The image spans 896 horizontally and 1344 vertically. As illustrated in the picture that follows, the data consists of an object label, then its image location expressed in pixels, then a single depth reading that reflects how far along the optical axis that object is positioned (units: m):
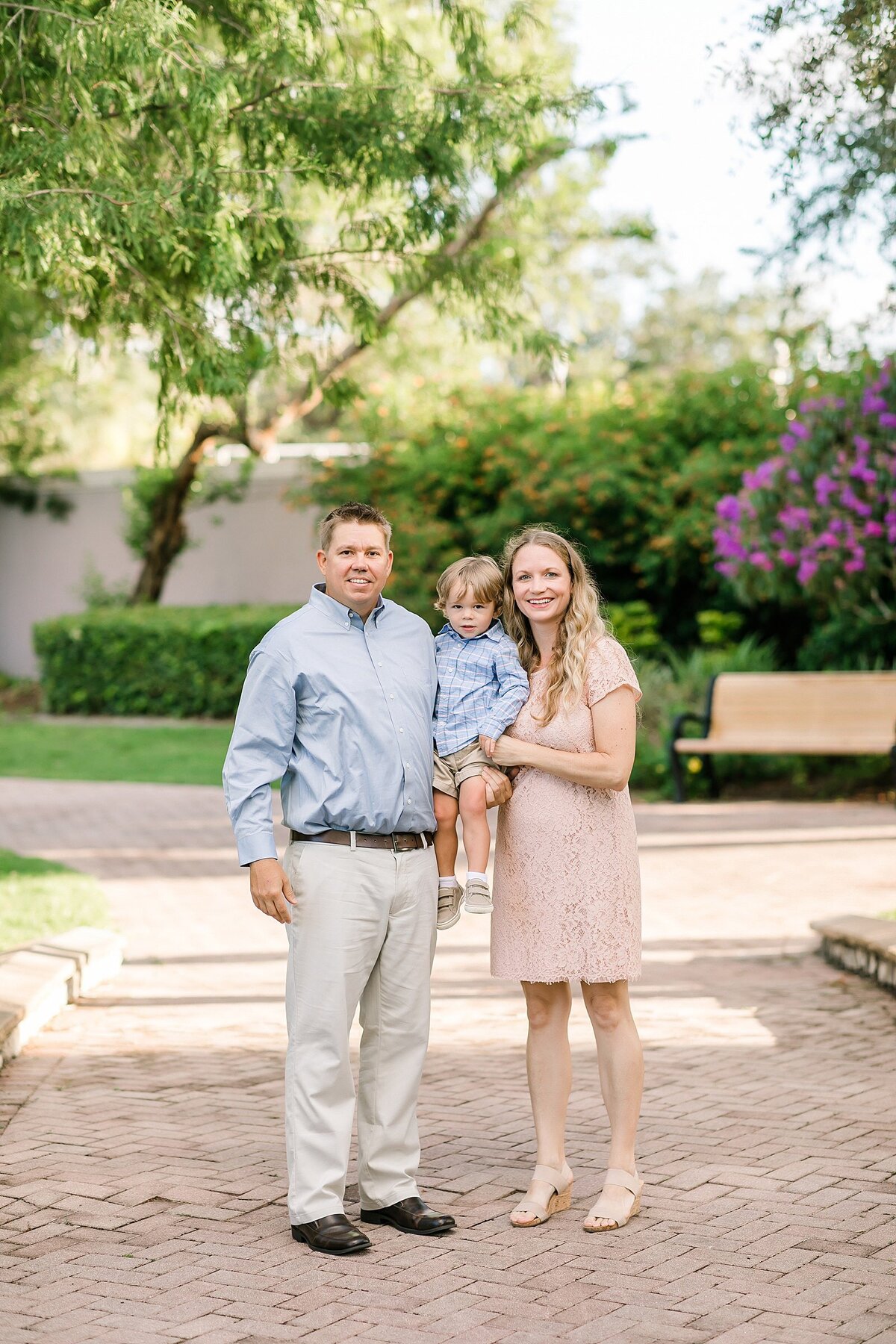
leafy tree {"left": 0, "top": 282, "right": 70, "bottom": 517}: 23.91
